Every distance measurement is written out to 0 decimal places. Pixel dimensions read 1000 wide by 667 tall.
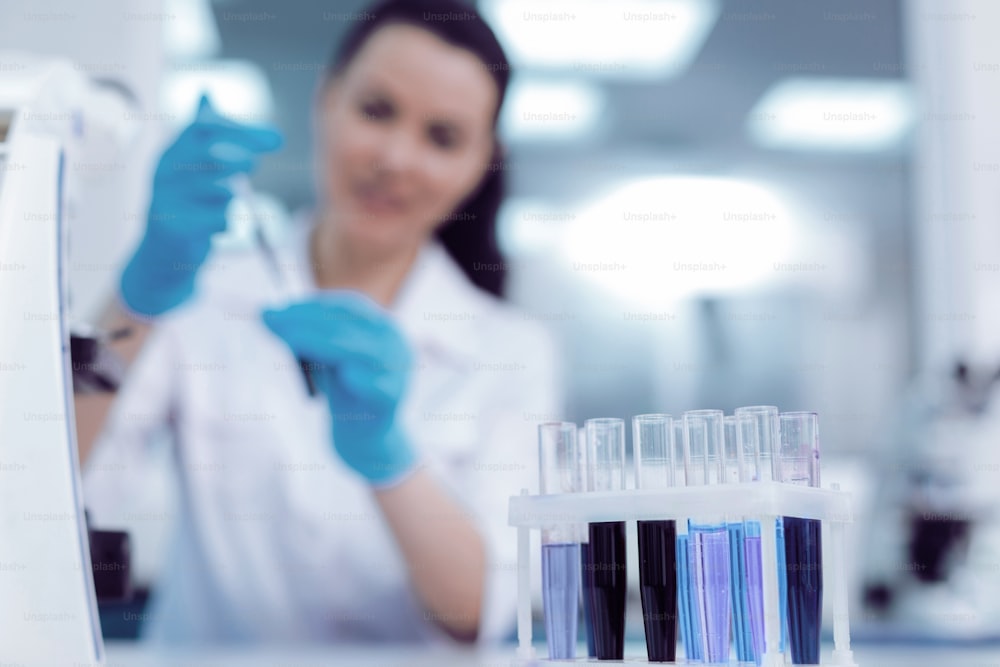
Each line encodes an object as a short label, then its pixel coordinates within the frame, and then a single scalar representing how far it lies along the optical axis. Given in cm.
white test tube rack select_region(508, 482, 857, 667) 75
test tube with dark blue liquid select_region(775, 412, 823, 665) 80
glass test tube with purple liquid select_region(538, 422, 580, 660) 88
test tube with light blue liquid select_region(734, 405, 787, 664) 79
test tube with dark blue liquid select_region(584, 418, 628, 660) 85
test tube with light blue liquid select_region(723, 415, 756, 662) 80
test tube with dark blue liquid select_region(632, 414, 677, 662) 83
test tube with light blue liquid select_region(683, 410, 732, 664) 80
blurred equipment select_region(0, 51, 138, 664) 87
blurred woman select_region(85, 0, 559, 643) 183
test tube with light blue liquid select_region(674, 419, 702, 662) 81
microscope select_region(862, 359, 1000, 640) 192
